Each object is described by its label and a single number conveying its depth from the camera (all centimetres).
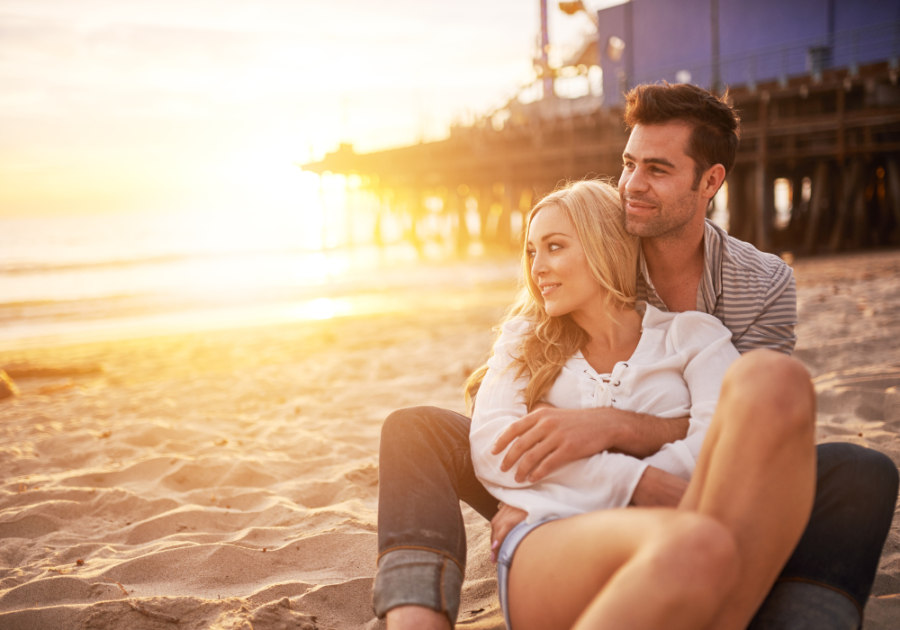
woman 129
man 166
